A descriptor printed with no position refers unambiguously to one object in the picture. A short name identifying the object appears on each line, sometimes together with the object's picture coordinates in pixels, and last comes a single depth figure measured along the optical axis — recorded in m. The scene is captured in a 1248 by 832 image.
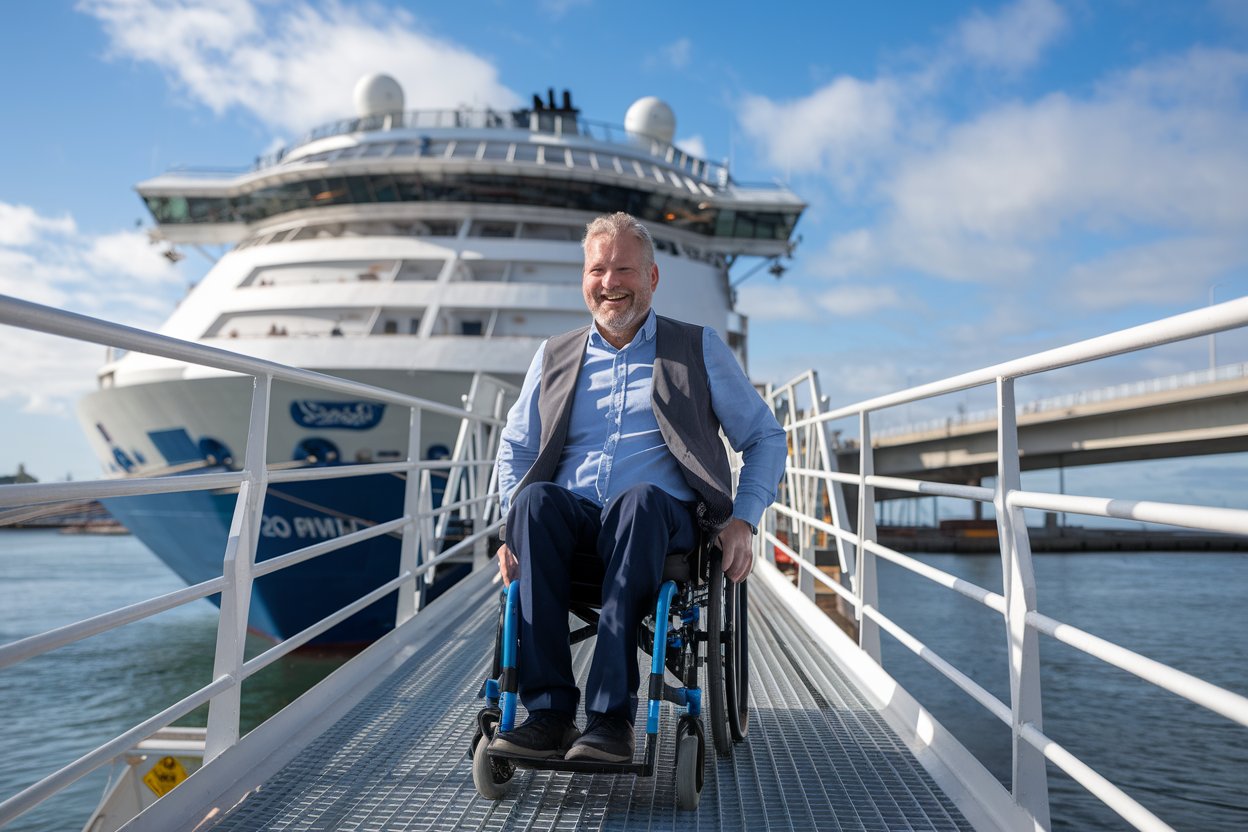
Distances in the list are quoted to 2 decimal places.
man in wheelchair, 1.92
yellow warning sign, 5.29
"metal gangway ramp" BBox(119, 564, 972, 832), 1.84
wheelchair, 1.88
